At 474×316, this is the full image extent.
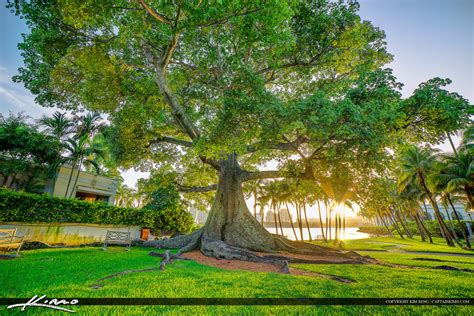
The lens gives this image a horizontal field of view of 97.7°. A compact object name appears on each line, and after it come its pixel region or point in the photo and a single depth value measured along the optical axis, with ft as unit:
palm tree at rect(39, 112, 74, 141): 65.00
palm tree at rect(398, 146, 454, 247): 78.69
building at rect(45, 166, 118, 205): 65.72
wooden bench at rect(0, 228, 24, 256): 22.96
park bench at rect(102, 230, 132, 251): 34.89
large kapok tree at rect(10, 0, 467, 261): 23.77
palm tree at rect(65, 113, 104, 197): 64.95
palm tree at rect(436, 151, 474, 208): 66.64
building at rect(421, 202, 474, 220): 183.02
